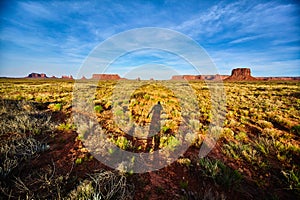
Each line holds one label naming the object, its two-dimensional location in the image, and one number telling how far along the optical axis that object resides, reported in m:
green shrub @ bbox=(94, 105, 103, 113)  9.12
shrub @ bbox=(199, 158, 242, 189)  3.28
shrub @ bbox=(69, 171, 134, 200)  2.73
